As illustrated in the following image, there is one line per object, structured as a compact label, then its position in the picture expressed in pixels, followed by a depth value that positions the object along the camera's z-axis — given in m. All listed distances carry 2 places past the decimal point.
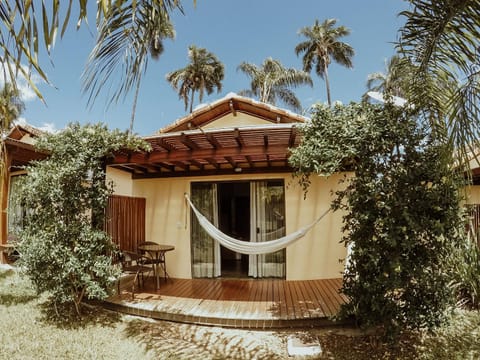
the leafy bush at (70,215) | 4.20
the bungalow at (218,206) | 6.03
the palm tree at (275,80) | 17.44
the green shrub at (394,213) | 3.13
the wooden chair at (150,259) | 5.54
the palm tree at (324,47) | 18.09
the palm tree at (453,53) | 2.05
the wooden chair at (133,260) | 5.17
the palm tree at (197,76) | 17.59
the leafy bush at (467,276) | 3.25
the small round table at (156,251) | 5.57
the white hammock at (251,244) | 4.71
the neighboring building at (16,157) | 6.03
